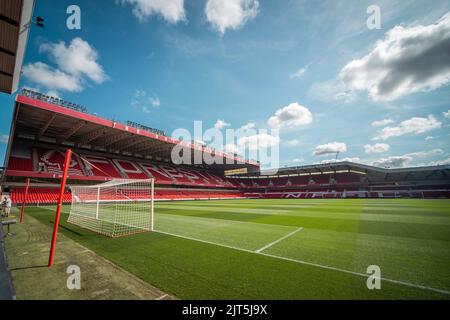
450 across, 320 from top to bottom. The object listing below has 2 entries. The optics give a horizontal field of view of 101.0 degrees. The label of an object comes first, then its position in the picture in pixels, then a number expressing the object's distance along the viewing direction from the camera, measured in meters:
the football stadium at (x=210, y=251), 2.88
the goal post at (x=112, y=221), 7.31
